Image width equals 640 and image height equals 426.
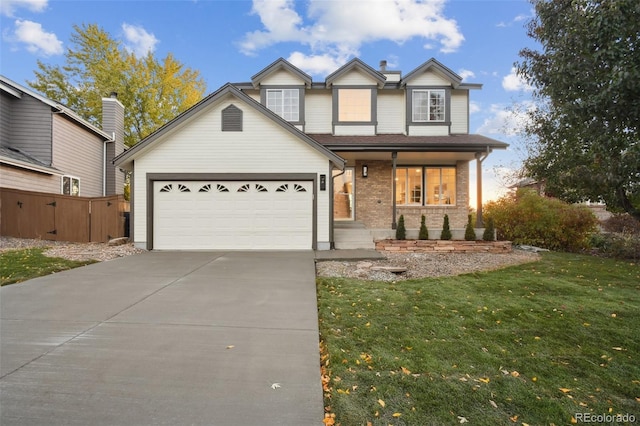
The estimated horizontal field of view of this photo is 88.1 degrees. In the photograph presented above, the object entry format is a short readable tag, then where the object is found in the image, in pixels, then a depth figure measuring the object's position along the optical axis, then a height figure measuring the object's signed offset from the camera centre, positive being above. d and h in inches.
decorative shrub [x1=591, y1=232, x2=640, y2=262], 440.8 -44.2
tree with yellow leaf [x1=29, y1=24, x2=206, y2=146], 896.9 +371.7
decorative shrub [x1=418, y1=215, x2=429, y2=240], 438.0 -24.3
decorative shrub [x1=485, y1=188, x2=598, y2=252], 476.1 -11.0
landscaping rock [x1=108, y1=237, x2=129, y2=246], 423.5 -34.3
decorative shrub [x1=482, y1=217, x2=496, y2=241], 440.1 -23.1
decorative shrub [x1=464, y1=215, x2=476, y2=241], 439.2 -24.5
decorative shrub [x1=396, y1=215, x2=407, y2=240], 438.9 -22.3
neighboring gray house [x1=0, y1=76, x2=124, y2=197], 505.7 +123.8
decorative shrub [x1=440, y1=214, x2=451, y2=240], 437.4 -22.9
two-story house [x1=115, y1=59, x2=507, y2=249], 416.8 +43.2
